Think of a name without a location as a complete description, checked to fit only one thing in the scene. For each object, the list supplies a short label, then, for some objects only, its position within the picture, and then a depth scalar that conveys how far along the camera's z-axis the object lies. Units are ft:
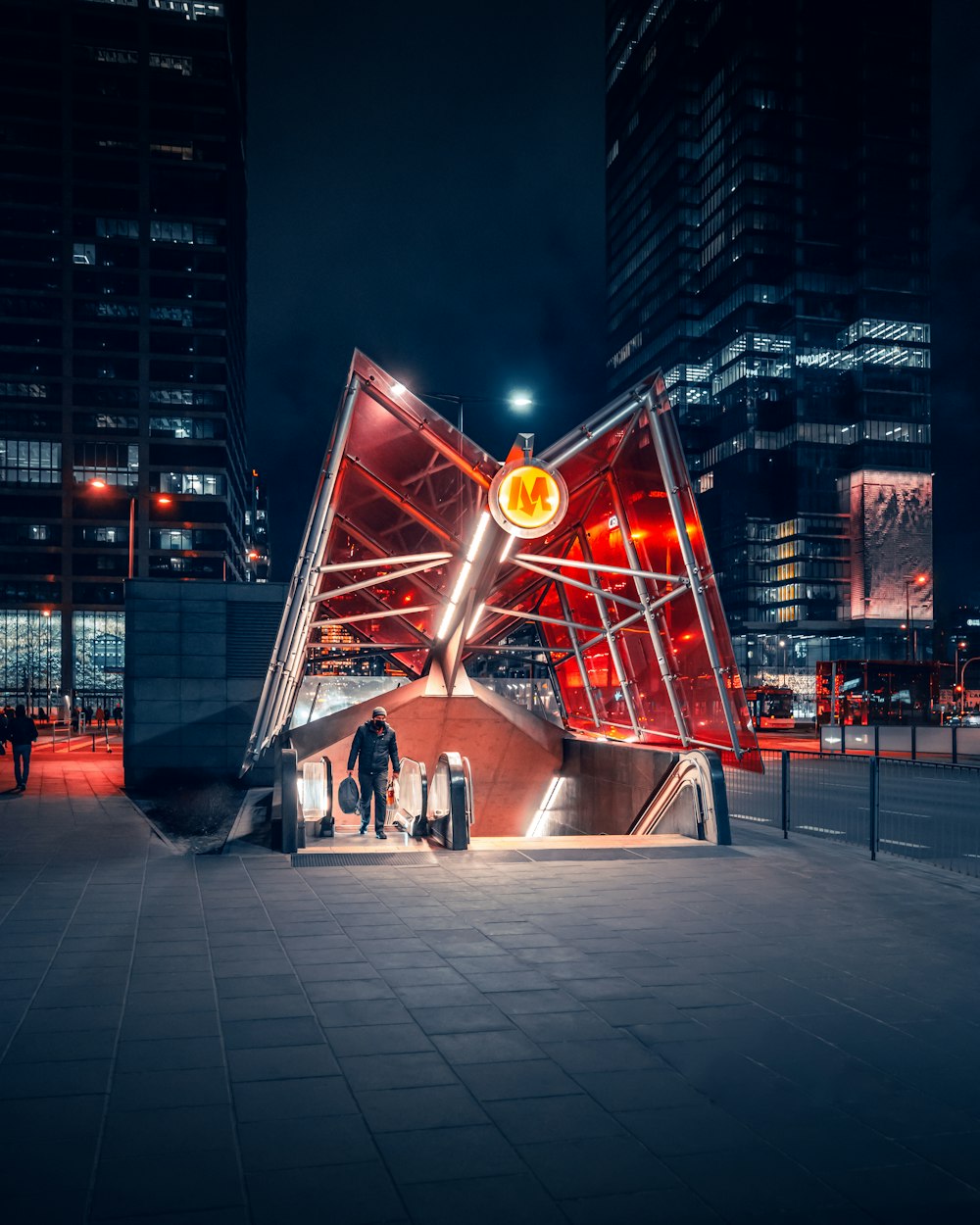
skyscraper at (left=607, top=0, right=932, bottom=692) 369.91
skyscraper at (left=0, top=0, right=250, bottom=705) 292.81
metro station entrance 55.26
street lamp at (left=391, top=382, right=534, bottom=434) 54.08
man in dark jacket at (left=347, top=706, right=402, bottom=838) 42.39
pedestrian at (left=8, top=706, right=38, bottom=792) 65.98
